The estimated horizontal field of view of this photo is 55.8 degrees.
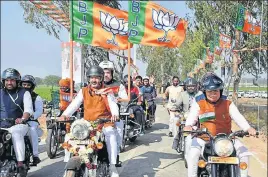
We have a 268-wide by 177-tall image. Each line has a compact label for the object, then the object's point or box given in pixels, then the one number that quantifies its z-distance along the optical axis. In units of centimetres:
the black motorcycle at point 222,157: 293
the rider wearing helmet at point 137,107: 719
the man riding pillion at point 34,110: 449
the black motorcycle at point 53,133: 575
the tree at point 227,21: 1863
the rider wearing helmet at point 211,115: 334
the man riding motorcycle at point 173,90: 816
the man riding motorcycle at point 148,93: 975
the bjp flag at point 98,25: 646
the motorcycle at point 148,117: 936
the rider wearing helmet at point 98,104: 379
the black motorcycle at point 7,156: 387
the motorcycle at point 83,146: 321
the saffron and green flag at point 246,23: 1112
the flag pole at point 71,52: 601
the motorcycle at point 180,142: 562
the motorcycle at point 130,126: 658
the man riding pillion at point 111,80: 522
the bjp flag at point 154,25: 701
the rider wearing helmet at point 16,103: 406
